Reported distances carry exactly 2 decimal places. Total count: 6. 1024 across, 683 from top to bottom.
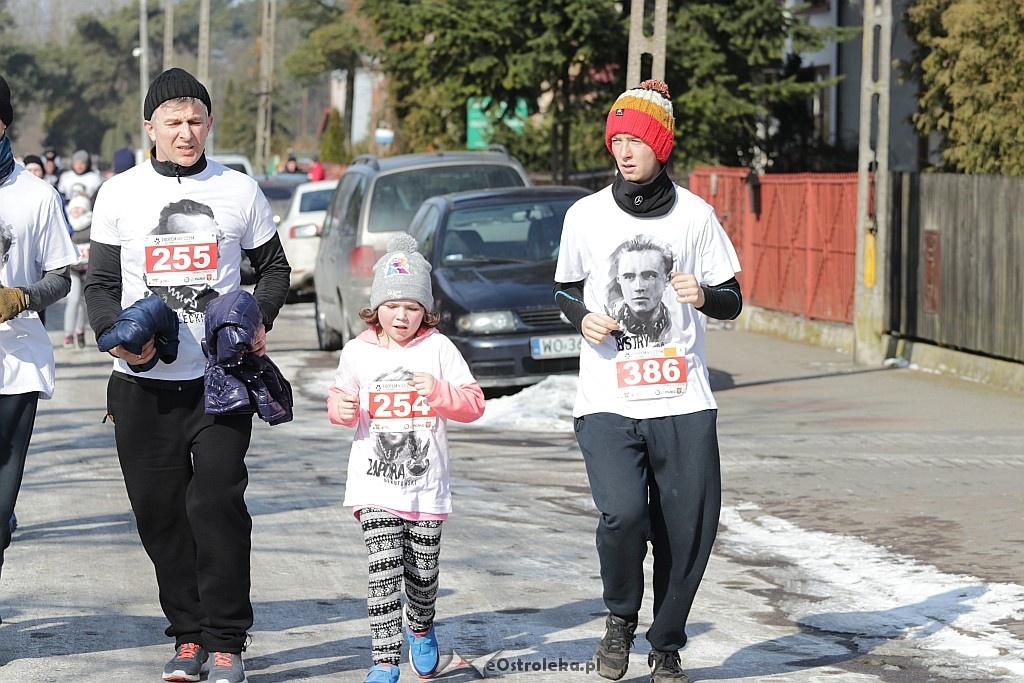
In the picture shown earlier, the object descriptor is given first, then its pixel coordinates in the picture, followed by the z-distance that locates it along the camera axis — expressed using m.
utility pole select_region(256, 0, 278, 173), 53.16
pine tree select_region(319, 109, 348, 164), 68.38
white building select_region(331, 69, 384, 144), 87.25
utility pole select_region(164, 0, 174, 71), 56.48
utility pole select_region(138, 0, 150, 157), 69.75
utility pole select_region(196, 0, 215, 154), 43.50
